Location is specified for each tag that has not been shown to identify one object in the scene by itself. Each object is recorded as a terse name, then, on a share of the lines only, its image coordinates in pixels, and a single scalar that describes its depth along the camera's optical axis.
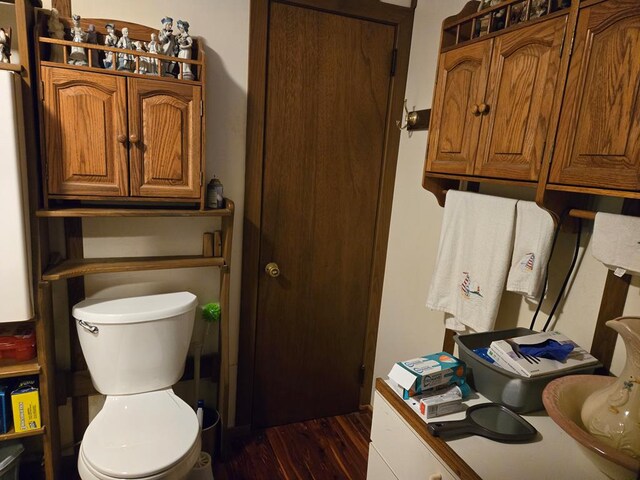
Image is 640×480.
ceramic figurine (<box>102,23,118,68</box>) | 1.44
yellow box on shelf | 1.49
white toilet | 1.32
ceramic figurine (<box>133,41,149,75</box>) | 1.45
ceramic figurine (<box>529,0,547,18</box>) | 1.09
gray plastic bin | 1.06
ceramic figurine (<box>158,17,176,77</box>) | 1.49
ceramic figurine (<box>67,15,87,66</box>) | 1.39
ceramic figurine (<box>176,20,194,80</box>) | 1.52
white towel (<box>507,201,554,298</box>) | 1.17
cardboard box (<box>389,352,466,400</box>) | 1.09
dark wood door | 1.88
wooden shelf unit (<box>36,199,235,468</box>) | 1.51
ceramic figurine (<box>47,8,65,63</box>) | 1.41
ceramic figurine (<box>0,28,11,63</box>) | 1.33
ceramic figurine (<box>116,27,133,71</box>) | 1.44
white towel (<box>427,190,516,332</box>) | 1.29
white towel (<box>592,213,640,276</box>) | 0.93
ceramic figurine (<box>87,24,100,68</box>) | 1.42
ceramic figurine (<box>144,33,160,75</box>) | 1.47
